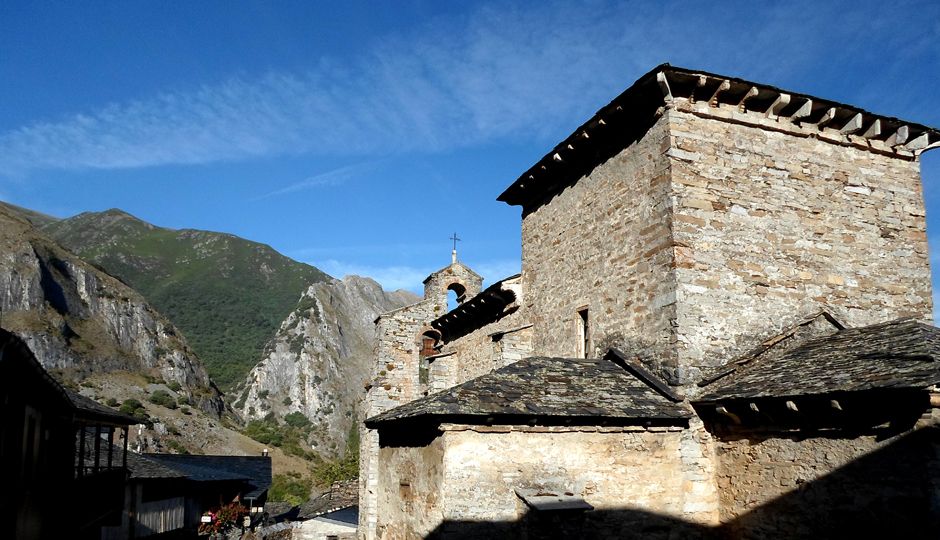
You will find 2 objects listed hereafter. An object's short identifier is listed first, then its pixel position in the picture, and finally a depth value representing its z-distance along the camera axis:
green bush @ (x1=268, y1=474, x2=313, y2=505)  48.28
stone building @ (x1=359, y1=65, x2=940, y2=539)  7.00
